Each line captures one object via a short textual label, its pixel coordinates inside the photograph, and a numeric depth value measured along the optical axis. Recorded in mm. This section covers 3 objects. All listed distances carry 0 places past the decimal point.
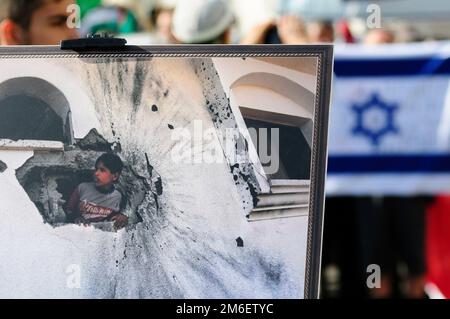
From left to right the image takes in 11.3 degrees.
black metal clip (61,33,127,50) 5165
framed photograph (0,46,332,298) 5132
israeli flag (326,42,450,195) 10157
